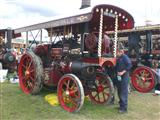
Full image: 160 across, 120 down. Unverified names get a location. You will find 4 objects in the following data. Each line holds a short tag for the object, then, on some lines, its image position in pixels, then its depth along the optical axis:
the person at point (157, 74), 5.42
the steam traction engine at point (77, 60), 3.62
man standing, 3.70
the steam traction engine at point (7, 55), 6.83
